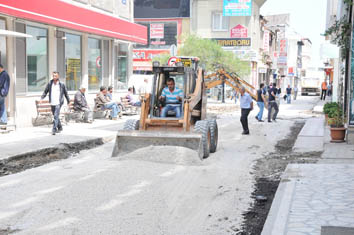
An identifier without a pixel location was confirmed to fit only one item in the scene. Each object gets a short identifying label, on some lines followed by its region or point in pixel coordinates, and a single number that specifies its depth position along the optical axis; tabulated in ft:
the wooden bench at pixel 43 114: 53.57
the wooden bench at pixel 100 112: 65.72
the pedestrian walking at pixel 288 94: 123.54
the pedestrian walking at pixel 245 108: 50.16
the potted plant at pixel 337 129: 41.29
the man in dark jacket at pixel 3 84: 43.48
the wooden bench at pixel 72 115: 59.04
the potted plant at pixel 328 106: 54.26
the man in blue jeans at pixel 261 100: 66.35
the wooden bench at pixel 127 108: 72.95
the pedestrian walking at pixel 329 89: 179.32
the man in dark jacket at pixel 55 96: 45.37
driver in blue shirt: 37.32
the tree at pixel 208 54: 119.03
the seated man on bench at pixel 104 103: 65.05
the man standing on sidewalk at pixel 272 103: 65.98
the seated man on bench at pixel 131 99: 74.38
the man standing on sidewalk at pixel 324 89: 146.82
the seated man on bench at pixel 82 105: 58.95
